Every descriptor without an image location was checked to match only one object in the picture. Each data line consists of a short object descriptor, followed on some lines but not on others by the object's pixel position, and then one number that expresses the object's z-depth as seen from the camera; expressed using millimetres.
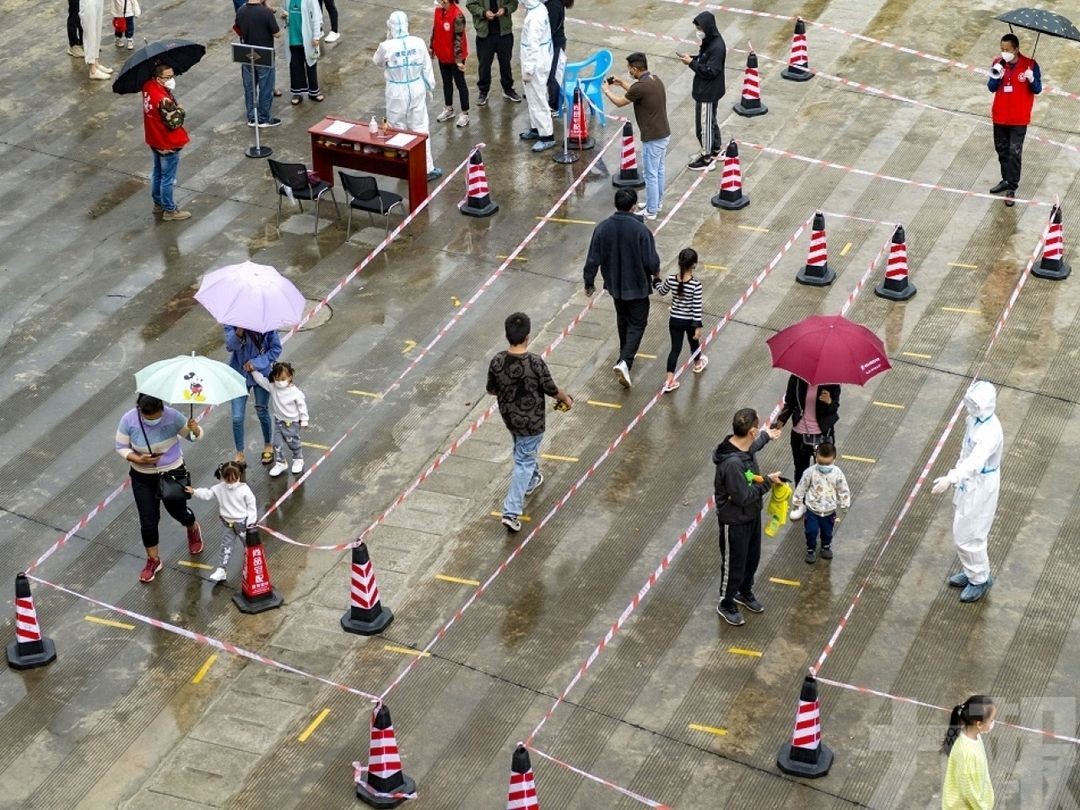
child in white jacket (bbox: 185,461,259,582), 14383
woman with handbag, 14234
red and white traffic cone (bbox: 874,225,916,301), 18562
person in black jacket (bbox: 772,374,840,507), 14711
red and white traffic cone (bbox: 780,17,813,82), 23984
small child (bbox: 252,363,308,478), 15516
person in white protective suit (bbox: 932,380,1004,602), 13438
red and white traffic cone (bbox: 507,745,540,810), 11453
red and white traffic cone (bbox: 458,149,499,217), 20734
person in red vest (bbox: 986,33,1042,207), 19672
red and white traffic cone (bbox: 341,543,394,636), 13969
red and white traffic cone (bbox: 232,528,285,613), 14359
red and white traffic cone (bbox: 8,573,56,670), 13781
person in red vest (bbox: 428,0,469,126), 22109
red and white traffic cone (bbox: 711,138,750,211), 20594
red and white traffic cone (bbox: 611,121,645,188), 21375
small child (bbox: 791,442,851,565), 14156
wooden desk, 20734
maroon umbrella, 14133
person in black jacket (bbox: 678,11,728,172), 20969
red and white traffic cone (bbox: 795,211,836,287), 18812
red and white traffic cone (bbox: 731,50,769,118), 22984
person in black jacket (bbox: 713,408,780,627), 13352
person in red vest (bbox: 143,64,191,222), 20391
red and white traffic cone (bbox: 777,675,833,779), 12328
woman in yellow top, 10591
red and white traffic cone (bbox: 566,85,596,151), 22062
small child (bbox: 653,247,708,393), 16312
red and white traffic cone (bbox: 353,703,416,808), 12195
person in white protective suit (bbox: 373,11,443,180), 21234
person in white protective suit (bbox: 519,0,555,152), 21969
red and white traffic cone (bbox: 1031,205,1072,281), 18875
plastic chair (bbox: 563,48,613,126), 22078
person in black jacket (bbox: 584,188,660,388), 16594
